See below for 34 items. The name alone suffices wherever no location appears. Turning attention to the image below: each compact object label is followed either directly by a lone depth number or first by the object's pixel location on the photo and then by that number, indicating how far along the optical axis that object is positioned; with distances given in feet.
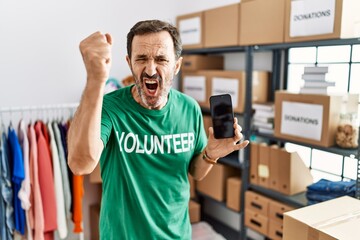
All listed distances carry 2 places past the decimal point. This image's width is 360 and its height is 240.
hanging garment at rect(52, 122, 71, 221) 8.02
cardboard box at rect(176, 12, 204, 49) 9.67
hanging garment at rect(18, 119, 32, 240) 7.41
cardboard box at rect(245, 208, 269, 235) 8.16
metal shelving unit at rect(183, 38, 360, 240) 7.51
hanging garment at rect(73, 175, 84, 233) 8.23
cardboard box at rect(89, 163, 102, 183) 8.80
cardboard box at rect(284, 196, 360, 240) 4.05
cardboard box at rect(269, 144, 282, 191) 7.79
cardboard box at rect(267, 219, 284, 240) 7.77
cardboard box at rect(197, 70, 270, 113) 8.58
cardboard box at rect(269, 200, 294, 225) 7.63
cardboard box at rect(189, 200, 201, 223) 10.22
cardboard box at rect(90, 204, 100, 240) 9.66
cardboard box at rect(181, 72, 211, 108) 9.71
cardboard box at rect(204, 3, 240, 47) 8.45
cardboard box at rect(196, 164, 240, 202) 9.52
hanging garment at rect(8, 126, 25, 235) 7.43
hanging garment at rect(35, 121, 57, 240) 7.75
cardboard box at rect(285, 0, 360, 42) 6.15
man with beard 4.03
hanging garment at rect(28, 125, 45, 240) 7.61
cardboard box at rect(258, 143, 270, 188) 8.06
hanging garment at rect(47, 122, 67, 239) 7.90
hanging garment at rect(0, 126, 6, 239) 7.47
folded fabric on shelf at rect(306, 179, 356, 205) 6.41
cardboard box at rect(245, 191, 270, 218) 8.09
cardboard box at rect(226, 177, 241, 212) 9.00
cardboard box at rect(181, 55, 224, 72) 10.11
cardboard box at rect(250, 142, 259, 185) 8.36
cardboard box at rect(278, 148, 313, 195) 7.50
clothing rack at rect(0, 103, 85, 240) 7.82
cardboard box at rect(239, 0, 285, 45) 7.29
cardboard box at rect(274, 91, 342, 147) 6.62
